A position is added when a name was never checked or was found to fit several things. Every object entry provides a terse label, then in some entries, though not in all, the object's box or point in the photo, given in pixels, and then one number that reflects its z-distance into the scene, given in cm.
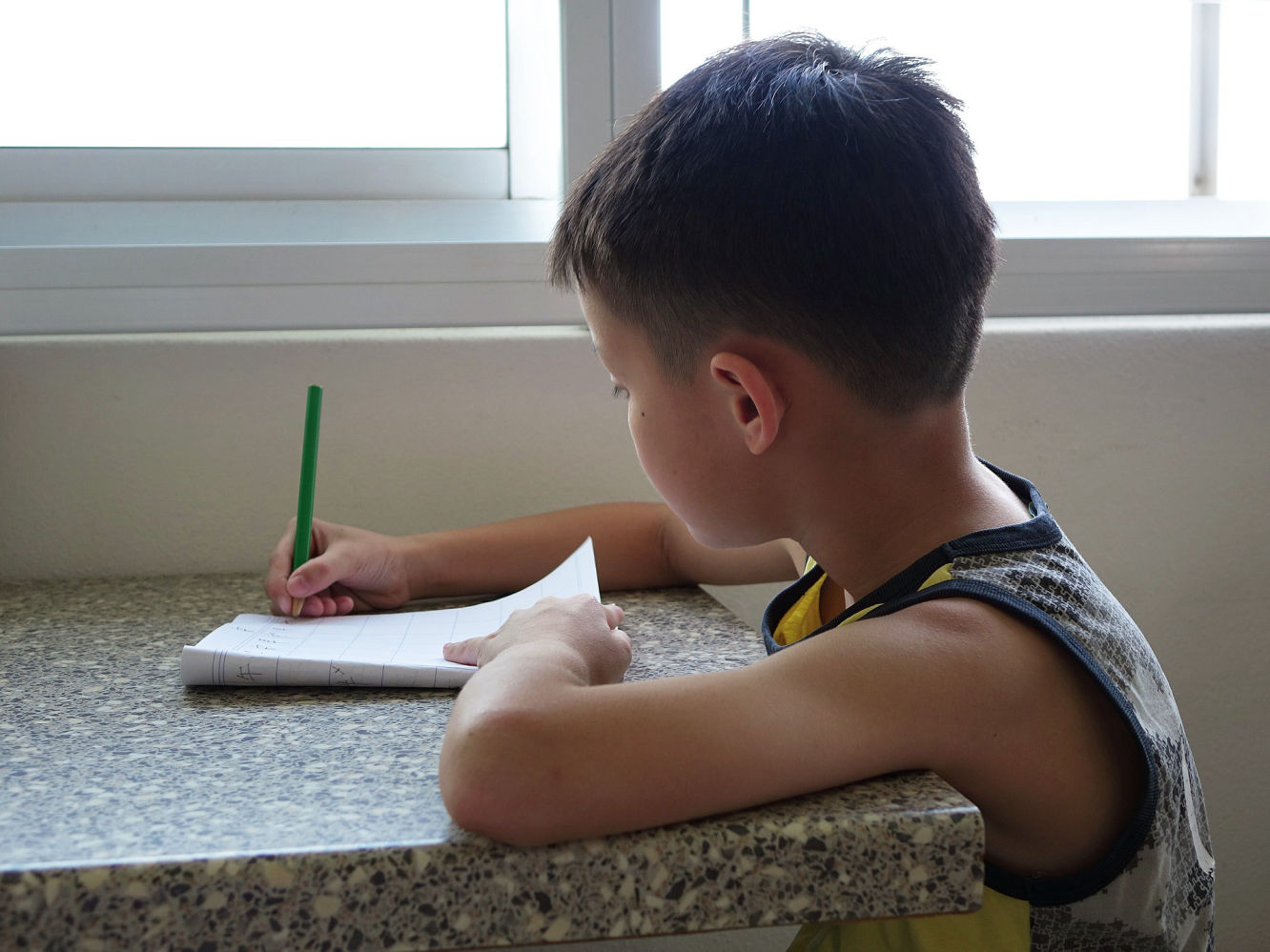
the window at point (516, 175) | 110
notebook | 64
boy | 45
